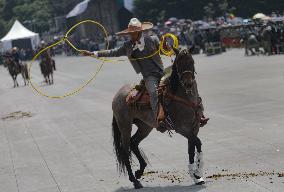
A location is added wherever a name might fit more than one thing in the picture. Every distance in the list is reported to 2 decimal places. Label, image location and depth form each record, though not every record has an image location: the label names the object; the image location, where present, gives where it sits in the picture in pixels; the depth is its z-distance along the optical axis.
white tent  74.75
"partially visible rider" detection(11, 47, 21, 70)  38.47
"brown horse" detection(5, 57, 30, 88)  38.62
